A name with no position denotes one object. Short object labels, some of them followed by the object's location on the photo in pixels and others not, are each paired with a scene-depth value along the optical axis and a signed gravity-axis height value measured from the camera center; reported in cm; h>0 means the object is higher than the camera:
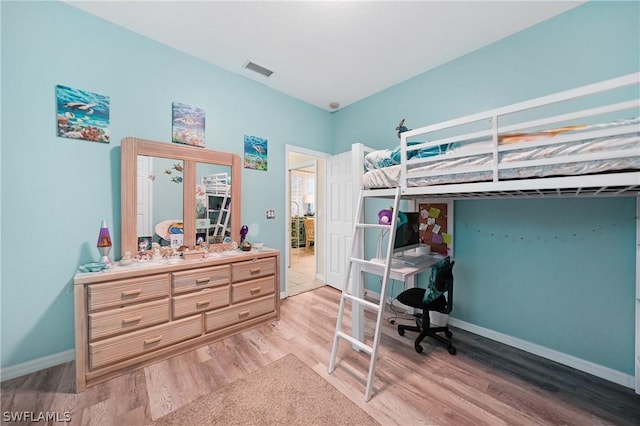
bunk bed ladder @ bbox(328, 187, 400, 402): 173 -52
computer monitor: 237 -24
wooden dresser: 174 -86
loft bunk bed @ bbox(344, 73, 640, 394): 118 +34
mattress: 117 +32
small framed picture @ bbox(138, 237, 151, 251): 231 -32
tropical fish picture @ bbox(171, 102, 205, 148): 258 +97
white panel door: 375 -6
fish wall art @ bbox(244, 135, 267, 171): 312 +79
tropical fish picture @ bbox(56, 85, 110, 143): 200 +85
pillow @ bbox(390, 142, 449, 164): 179 +47
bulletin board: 276 -18
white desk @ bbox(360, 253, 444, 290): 204 -52
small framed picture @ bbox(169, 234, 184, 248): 249 -31
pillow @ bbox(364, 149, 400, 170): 206 +47
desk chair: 214 -86
